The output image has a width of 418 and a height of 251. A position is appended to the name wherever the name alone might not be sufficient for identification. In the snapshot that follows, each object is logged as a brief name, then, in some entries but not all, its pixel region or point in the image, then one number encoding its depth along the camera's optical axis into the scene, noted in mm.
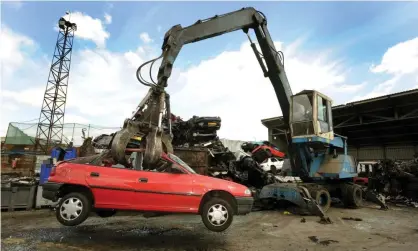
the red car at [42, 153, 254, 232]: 5141
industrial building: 14438
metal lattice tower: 31078
